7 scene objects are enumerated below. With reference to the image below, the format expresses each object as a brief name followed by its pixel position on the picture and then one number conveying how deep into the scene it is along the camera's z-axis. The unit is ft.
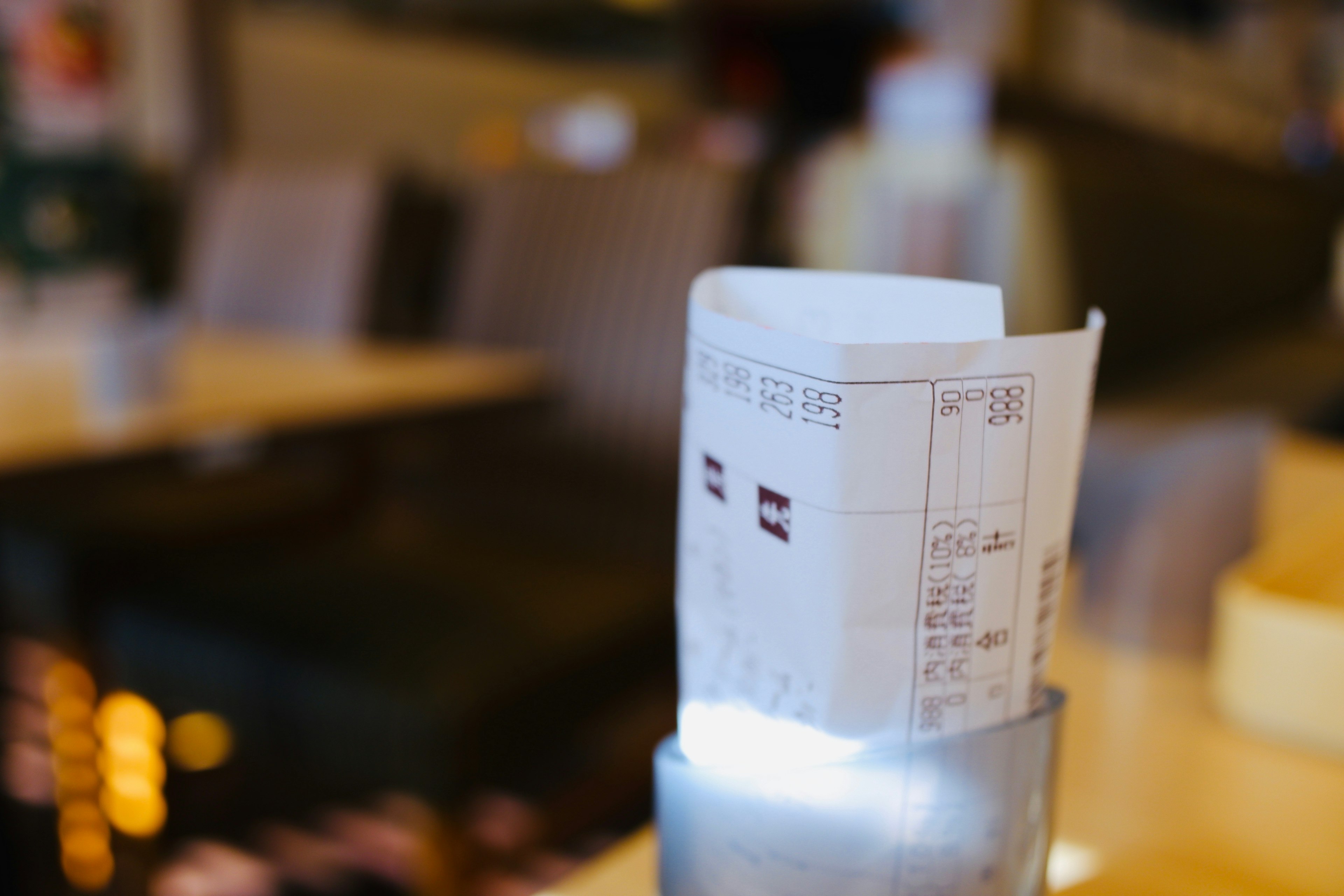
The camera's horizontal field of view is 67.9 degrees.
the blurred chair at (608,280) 4.32
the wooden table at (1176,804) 1.14
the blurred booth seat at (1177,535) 1.68
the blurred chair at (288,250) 5.88
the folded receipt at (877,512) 0.81
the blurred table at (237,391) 2.96
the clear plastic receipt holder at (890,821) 0.88
